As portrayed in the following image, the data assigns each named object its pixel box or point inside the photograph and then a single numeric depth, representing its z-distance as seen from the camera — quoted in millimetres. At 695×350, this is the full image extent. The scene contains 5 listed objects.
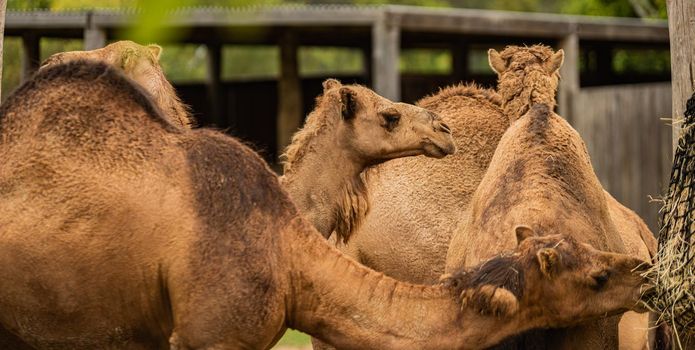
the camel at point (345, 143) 15094
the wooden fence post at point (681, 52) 13445
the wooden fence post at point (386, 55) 30125
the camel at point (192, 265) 10922
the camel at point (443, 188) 15797
